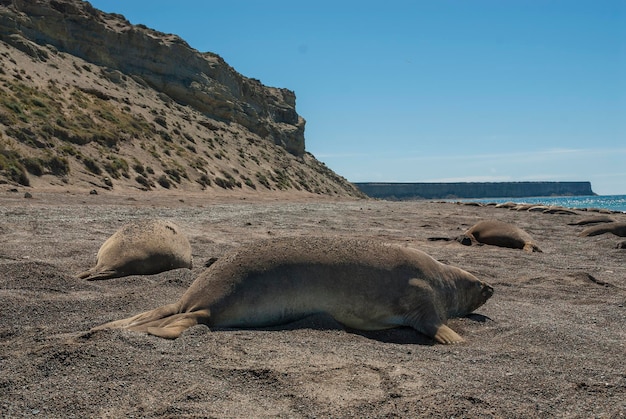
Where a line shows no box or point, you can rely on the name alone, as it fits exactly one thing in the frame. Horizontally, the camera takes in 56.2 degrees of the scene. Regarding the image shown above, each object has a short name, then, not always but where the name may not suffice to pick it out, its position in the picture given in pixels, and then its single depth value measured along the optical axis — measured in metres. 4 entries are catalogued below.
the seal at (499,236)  10.53
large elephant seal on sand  4.07
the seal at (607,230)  12.66
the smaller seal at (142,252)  6.02
